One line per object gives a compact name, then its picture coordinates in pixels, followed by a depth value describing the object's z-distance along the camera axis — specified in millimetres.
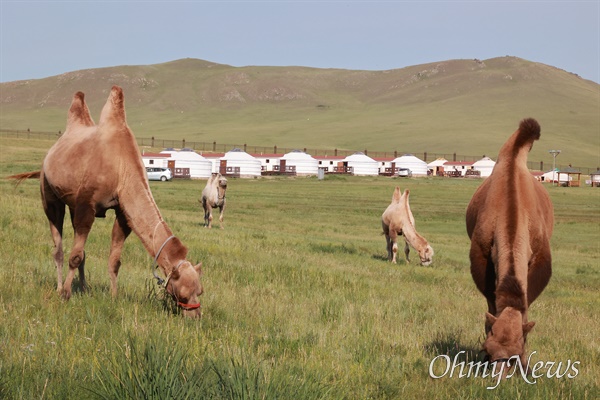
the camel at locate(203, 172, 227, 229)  52984
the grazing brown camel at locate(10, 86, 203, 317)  15977
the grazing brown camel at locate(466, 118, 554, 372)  12430
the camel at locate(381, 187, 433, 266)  39541
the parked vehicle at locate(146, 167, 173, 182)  149707
